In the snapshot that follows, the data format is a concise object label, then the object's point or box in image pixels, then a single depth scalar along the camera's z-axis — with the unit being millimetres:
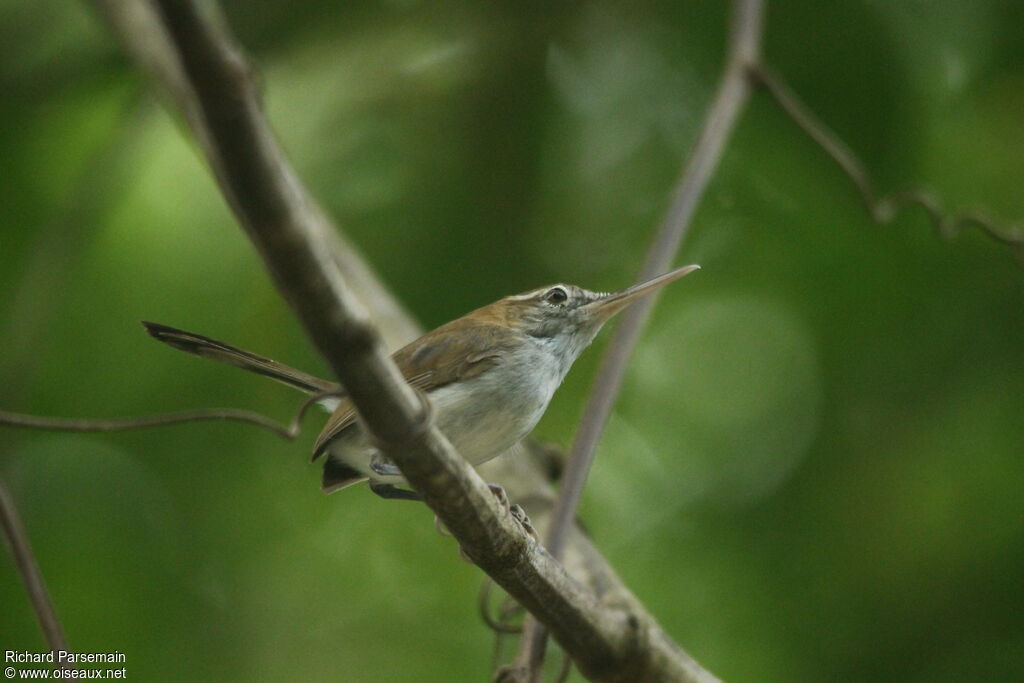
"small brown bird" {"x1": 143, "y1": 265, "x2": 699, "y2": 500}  5629
